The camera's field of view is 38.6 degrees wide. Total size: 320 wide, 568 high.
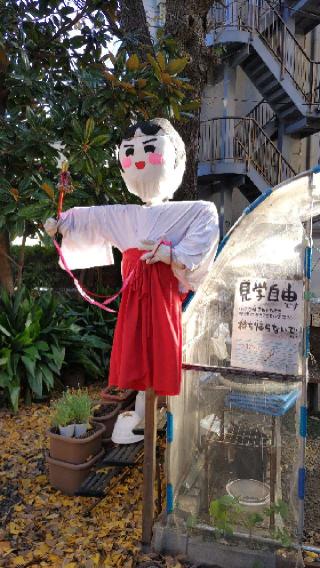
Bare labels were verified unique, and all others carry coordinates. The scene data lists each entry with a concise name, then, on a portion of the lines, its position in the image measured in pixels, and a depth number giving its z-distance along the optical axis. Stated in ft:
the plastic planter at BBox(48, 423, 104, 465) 10.47
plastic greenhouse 8.01
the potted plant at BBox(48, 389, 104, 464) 10.50
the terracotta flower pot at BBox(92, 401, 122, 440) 11.91
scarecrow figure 7.70
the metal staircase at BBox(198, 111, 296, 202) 32.32
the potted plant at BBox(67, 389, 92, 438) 11.18
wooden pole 8.35
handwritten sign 7.95
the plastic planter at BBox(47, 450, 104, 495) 10.44
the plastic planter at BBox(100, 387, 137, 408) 12.91
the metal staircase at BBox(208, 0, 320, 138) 31.32
